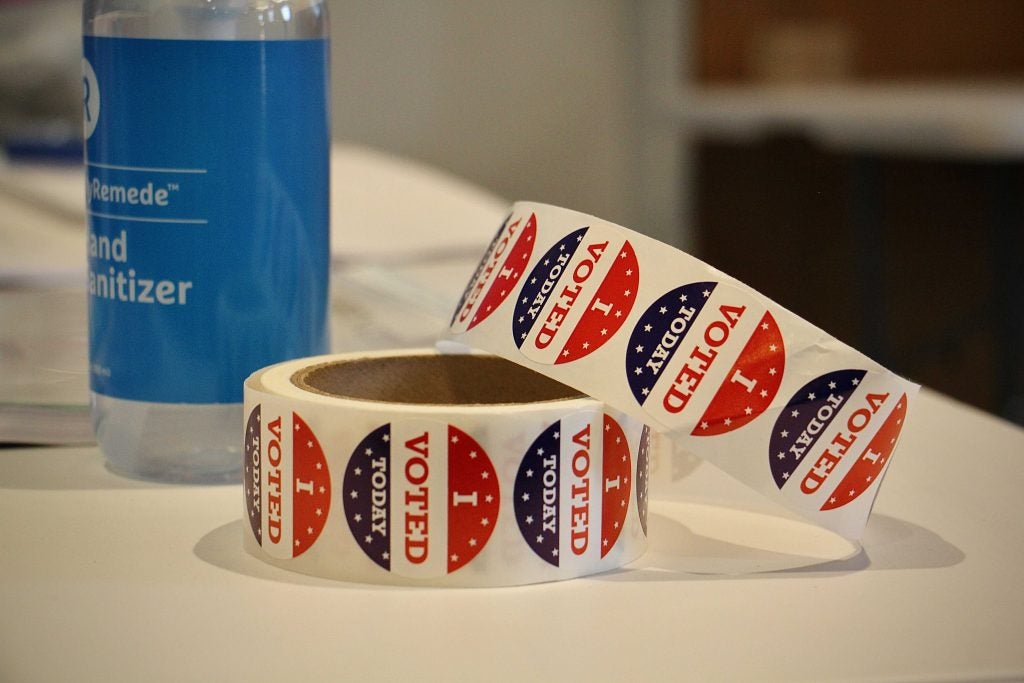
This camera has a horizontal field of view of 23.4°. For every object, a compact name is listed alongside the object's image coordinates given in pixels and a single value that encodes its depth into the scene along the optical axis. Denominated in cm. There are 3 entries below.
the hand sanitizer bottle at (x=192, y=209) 63
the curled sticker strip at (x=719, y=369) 57
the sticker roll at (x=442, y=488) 56
